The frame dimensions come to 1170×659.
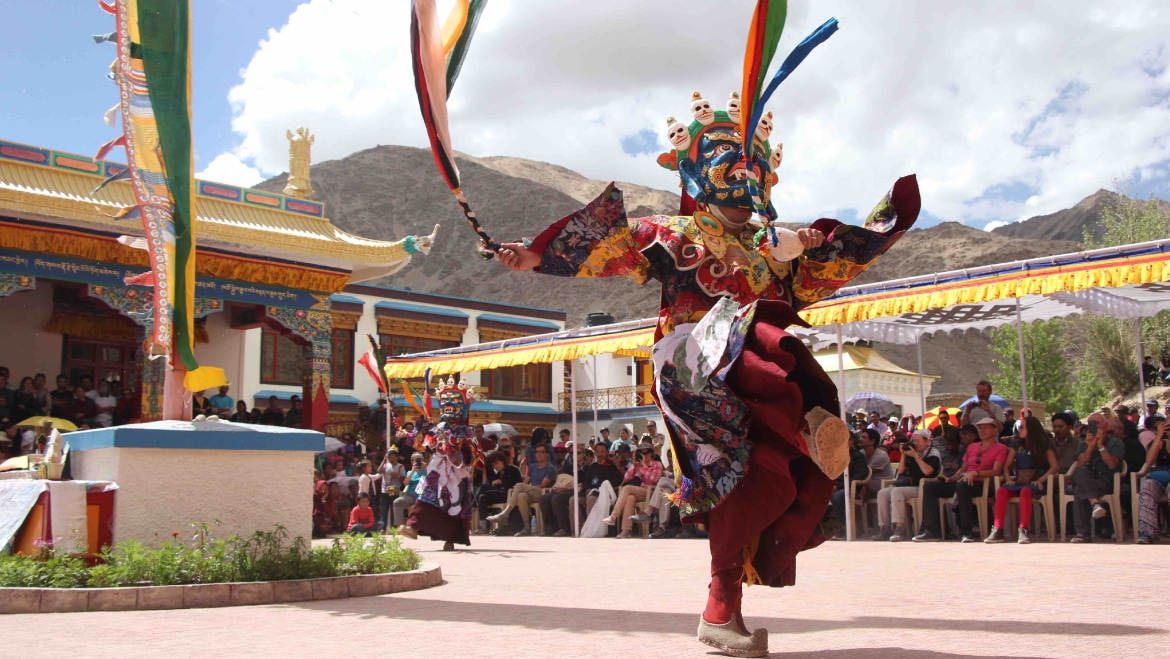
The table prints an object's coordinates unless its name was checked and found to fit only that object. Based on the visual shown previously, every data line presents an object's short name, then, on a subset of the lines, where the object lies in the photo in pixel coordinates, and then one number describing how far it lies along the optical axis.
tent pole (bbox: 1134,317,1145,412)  13.75
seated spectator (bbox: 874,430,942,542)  11.34
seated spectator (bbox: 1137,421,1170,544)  9.49
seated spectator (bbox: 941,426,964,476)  11.59
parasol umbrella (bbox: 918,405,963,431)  15.62
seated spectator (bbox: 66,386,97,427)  16.00
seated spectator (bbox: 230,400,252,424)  17.34
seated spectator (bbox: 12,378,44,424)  15.47
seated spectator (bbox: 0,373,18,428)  15.34
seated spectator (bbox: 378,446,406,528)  16.81
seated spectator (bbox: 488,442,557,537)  15.76
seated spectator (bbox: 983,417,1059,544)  10.41
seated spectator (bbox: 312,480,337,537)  15.97
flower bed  5.71
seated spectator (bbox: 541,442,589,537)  15.27
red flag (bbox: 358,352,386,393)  17.83
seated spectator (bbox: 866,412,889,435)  16.61
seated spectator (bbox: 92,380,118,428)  16.16
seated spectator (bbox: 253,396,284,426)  18.30
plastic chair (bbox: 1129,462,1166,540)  9.69
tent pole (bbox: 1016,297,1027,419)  11.59
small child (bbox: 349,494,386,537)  13.00
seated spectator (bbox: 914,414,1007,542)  10.71
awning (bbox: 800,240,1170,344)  9.90
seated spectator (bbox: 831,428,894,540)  12.36
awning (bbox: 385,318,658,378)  14.31
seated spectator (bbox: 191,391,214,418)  15.67
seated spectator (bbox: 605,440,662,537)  14.11
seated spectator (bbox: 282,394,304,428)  19.22
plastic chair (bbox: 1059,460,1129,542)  9.91
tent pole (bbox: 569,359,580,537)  14.73
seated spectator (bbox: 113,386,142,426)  16.94
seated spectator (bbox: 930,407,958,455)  11.59
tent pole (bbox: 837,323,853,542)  11.74
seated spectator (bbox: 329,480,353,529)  16.62
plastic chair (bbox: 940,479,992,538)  10.80
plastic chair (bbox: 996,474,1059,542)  10.35
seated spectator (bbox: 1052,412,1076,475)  10.62
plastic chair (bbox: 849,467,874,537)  12.36
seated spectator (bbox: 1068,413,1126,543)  9.93
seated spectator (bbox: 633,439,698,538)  13.47
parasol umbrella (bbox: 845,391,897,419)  24.03
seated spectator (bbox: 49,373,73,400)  16.09
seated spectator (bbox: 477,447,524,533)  16.47
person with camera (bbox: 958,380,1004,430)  12.70
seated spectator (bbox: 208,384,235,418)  16.44
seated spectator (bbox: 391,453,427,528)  13.41
